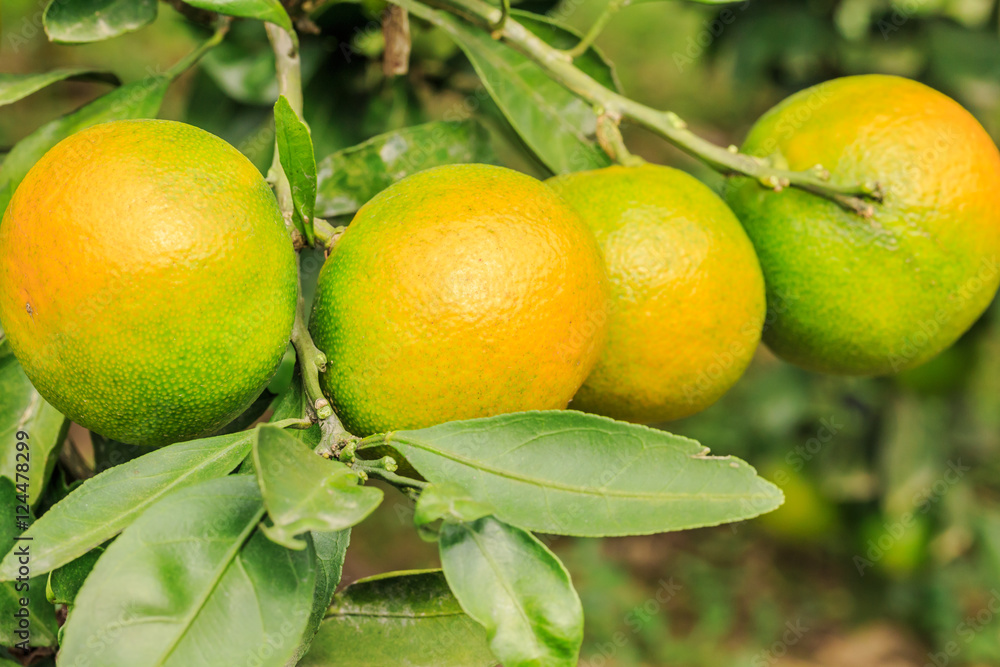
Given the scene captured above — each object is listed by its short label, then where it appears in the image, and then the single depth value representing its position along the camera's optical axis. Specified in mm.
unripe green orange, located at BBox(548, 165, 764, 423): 672
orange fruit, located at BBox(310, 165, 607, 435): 633
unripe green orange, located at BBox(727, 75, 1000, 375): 686
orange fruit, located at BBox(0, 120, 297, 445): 619
